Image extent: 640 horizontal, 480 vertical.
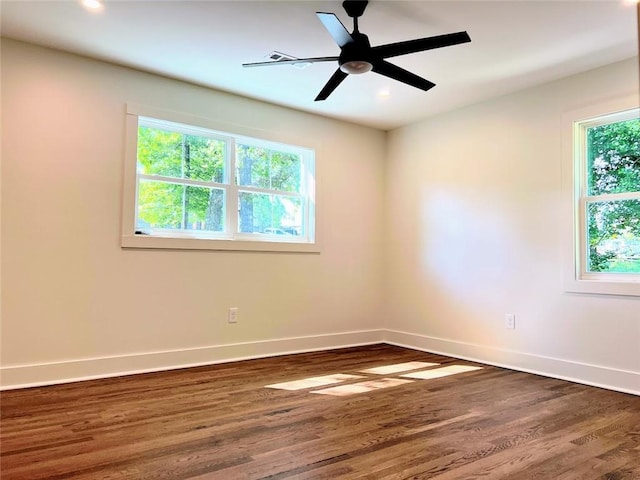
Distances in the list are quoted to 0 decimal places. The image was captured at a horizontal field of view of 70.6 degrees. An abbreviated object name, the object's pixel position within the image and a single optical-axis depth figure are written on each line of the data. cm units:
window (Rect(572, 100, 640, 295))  332
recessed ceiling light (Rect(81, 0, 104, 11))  263
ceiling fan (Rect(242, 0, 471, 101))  234
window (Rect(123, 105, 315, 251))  368
